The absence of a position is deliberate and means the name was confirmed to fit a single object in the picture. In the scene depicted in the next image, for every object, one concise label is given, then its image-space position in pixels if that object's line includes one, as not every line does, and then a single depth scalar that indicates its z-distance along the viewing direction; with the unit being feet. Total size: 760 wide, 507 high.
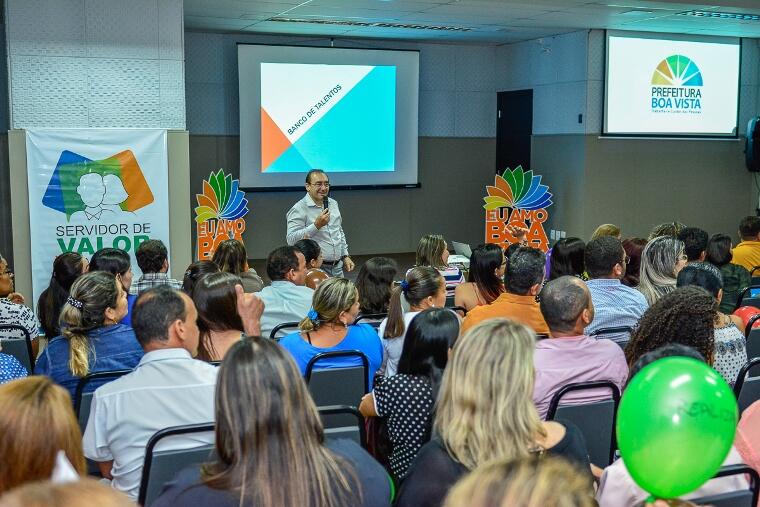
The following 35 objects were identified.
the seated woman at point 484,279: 15.49
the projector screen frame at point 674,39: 31.37
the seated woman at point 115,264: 15.35
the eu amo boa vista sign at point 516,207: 29.63
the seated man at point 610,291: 14.19
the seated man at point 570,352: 10.11
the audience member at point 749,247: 20.79
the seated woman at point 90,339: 10.81
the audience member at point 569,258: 17.47
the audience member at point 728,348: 11.54
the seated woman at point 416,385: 8.99
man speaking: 22.47
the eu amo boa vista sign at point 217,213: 23.57
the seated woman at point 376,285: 14.58
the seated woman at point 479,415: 6.77
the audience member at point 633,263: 17.67
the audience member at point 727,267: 17.89
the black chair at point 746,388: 10.78
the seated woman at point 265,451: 6.03
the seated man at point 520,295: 13.42
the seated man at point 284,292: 14.90
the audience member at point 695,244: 18.51
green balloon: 4.95
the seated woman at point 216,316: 11.26
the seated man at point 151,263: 16.83
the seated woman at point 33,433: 5.53
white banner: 20.74
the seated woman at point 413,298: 12.46
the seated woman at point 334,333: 11.68
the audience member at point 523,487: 3.92
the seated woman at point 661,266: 15.30
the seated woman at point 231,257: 17.38
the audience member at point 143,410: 8.46
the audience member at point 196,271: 16.11
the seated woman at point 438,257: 19.04
